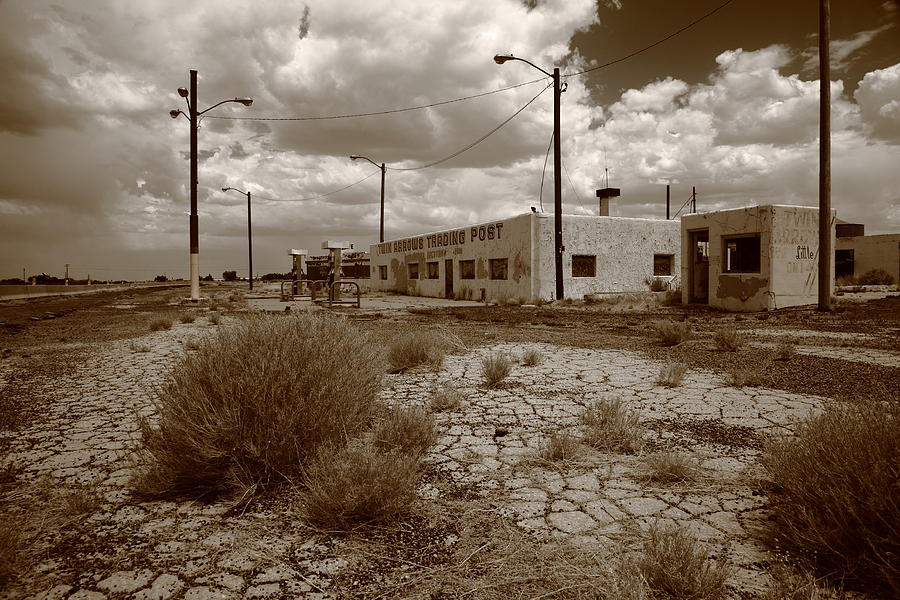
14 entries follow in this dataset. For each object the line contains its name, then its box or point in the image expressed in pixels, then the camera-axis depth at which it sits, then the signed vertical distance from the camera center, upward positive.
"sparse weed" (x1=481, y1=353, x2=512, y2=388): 5.93 -0.98
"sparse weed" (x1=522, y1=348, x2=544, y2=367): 7.13 -1.00
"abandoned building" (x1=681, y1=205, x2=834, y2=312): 15.43 +0.94
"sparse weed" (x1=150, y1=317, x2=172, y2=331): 11.50 -0.84
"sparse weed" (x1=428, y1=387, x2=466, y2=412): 4.90 -1.09
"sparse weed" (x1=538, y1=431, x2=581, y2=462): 3.58 -1.14
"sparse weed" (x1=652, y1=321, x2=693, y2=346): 8.80 -0.79
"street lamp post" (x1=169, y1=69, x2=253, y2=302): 20.09 +5.89
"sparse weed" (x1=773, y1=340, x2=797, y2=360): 7.18 -0.92
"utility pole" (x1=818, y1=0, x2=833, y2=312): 13.12 +3.26
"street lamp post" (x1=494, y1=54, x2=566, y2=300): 18.92 +3.09
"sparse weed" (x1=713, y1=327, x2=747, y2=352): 7.96 -0.84
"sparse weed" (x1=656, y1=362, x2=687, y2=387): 5.72 -0.99
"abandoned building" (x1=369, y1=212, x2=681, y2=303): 22.67 +1.44
